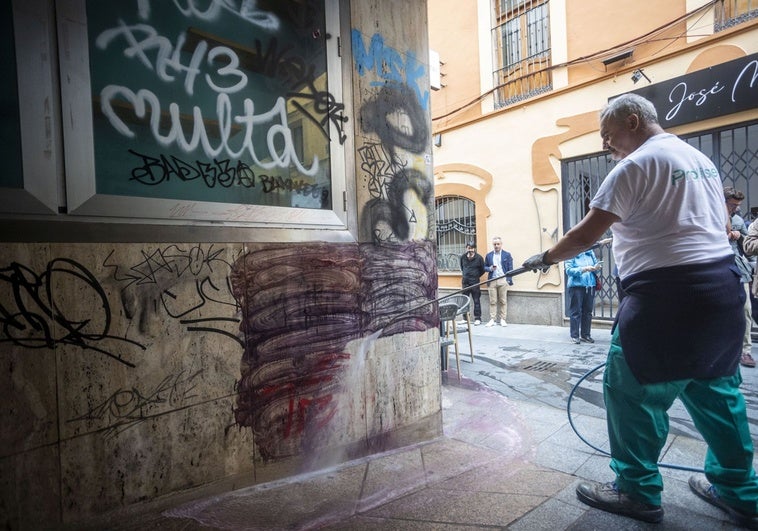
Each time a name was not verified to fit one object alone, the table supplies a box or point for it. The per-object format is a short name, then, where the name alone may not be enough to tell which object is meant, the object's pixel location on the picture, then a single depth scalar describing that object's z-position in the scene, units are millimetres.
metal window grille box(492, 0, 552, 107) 9219
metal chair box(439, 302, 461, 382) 4727
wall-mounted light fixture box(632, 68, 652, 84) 7741
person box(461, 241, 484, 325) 9367
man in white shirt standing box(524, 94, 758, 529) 2066
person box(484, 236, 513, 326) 9199
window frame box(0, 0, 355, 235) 1911
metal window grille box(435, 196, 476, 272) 10680
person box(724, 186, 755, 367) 4856
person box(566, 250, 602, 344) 7035
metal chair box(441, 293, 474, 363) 5316
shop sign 6645
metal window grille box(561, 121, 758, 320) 6848
